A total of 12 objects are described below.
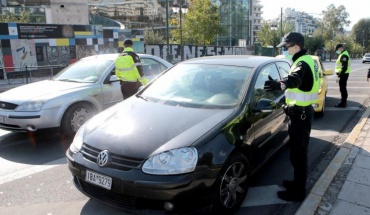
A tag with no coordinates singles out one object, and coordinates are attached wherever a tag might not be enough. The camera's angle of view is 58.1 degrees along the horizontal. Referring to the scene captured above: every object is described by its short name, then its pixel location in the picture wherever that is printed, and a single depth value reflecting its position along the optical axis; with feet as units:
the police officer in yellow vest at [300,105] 11.44
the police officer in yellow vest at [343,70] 29.73
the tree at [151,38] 135.57
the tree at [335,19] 352.49
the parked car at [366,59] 157.01
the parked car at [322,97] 25.02
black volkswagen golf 9.25
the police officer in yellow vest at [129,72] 20.83
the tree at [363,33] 367.50
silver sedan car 17.90
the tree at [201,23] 122.42
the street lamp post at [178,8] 77.05
